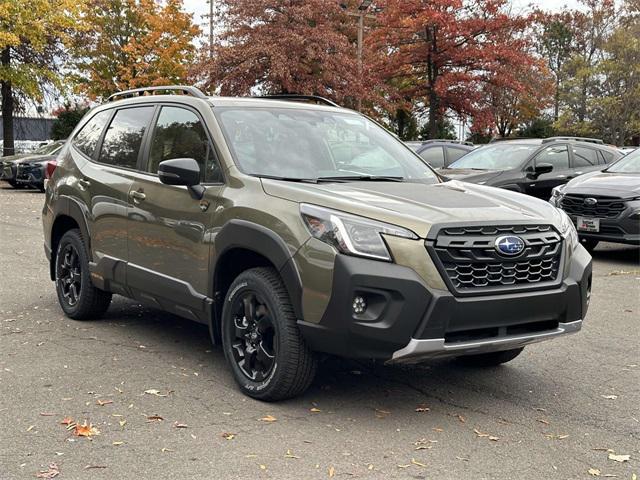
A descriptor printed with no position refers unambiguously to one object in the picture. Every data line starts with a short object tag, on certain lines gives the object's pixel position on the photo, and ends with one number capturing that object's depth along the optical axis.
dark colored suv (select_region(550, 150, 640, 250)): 10.02
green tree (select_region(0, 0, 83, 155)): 27.97
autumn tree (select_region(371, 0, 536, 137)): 28.84
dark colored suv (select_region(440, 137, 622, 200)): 12.50
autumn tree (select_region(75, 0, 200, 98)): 37.50
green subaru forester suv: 3.97
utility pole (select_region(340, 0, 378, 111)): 25.20
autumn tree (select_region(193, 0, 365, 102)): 28.12
